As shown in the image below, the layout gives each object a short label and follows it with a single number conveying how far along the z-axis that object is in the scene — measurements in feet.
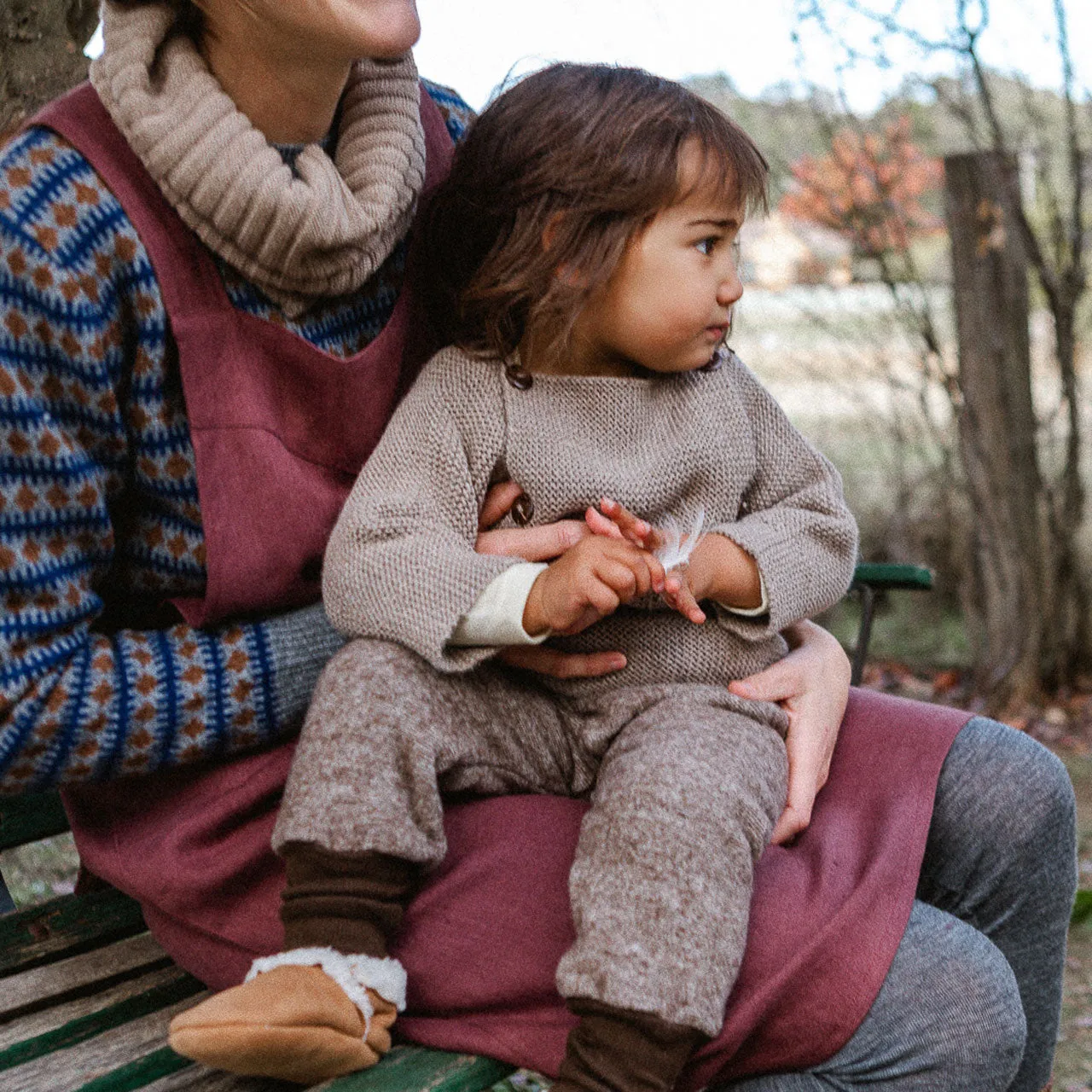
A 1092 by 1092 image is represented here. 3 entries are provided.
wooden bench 4.89
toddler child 4.56
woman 4.99
